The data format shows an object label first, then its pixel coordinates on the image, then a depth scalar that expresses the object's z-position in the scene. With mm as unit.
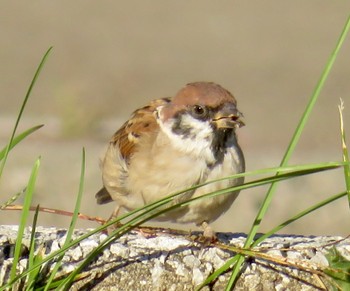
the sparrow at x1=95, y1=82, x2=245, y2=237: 8086
